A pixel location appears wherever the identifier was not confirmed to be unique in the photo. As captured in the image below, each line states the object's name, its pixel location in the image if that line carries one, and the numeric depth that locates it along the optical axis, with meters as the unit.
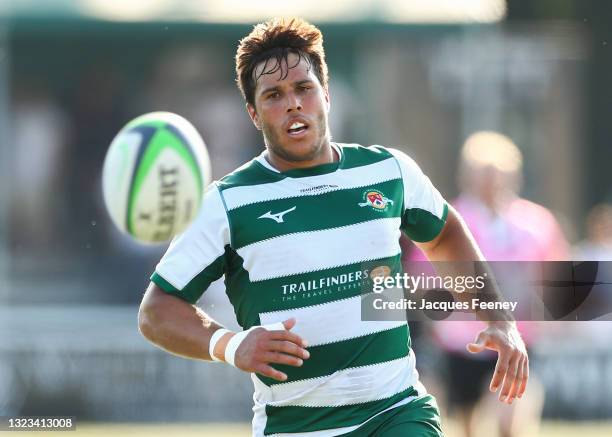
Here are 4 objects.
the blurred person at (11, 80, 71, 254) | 25.44
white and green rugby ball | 8.83
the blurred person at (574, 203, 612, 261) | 20.53
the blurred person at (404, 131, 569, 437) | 16.28
